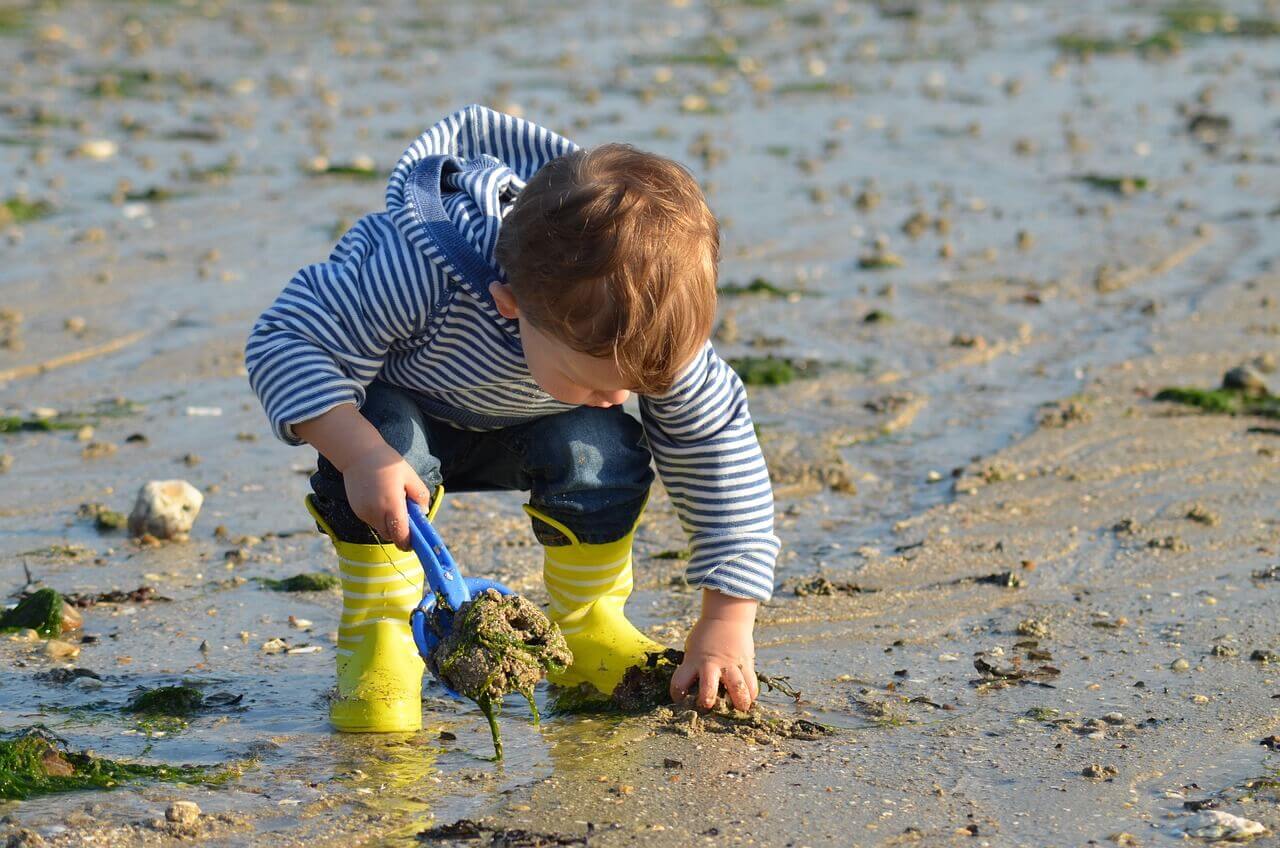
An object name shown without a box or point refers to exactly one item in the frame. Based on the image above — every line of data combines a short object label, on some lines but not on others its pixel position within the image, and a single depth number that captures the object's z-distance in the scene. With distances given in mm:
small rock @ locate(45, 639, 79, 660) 3701
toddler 2963
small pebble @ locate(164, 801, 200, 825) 2820
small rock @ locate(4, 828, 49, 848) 2729
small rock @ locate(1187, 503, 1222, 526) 4688
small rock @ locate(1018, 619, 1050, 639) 3904
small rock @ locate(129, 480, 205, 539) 4469
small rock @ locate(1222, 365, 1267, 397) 5871
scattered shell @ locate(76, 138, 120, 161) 9828
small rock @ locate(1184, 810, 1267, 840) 2863
